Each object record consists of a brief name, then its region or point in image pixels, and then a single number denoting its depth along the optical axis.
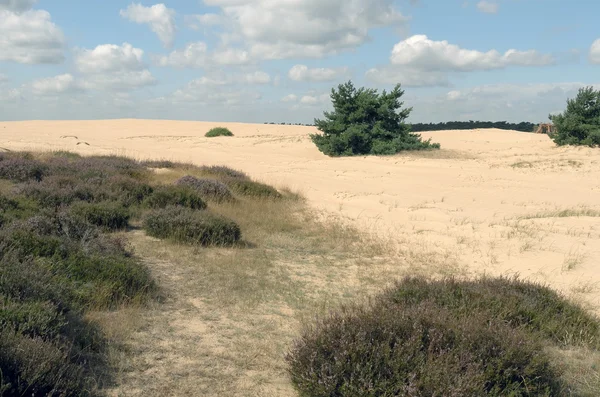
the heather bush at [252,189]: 13.54
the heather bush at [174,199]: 10.65
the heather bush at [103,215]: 8.70
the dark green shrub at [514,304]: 4.90
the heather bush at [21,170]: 12.03
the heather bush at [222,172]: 16.08
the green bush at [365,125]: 24.25
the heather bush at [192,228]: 8.34
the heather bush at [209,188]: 12.23
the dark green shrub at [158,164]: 16.97
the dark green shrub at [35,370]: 3.17
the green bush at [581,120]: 25.19
